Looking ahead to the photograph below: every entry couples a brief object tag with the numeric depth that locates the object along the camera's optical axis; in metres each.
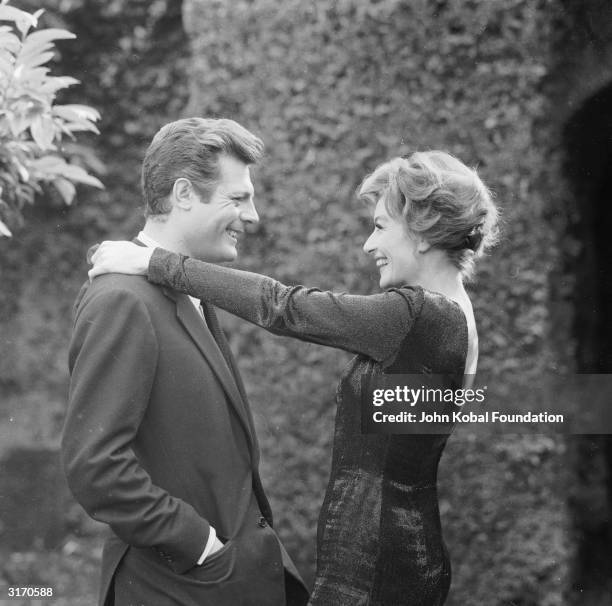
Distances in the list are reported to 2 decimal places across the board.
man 2.27
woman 2.46
